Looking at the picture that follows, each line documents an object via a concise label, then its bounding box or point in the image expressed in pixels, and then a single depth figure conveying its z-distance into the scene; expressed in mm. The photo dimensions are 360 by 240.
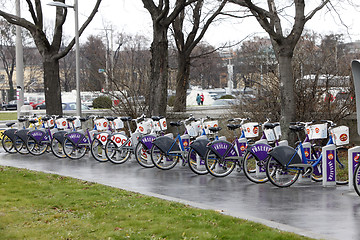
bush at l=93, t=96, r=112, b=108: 20406
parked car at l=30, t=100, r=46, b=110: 57250
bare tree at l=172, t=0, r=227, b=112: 25125
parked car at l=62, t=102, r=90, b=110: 46375
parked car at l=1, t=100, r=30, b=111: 57875
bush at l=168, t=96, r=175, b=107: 28220
